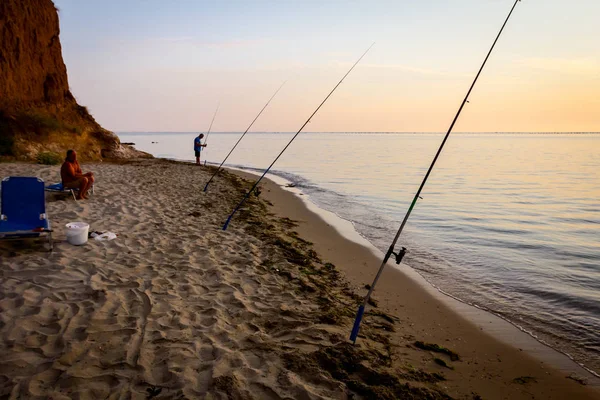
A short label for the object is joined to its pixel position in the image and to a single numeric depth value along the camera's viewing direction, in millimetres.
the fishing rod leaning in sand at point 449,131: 3309
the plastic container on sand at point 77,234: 5316
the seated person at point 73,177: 7938
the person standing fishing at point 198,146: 18159
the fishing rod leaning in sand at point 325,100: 6914
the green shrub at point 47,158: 13023
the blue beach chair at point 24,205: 5117
